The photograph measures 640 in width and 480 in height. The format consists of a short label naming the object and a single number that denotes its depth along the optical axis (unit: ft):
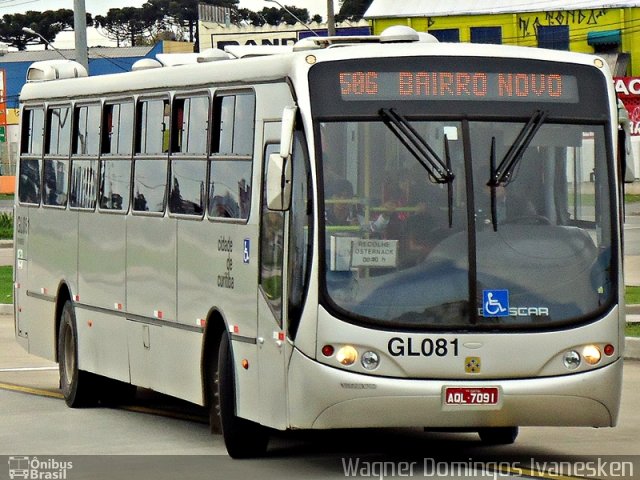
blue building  367.66
